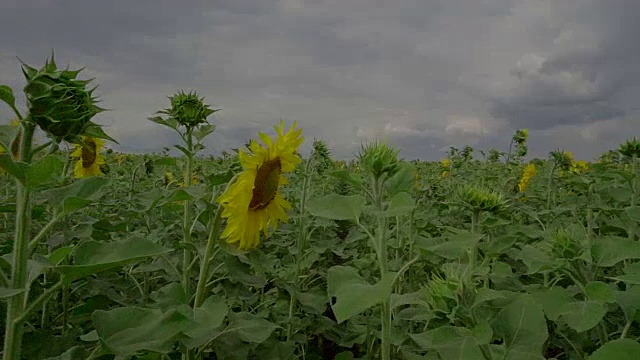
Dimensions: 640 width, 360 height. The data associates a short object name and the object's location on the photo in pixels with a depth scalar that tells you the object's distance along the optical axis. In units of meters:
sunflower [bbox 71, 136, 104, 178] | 2.70
